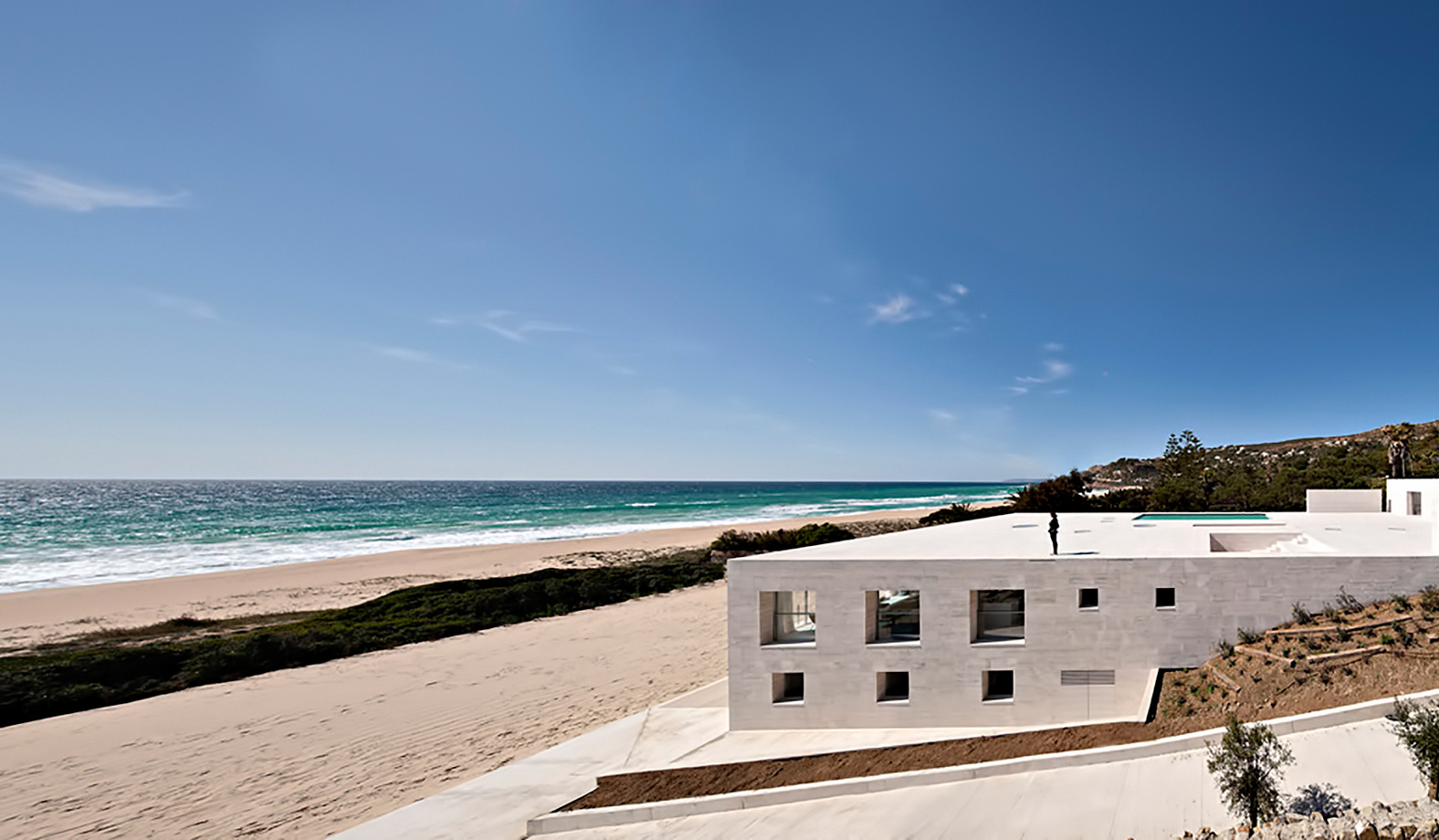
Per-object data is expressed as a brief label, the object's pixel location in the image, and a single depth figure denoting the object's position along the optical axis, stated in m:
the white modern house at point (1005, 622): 12.05
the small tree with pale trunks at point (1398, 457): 25.89
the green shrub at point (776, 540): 40.00
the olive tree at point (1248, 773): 7.95
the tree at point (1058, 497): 34.84
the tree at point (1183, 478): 35.25
